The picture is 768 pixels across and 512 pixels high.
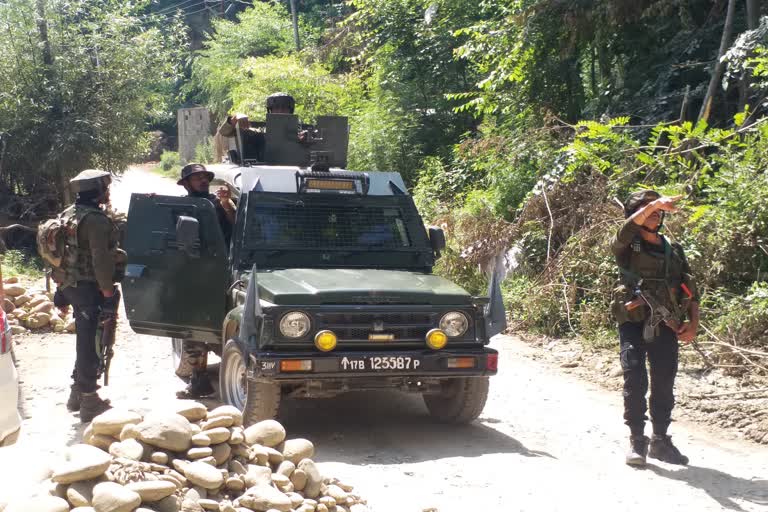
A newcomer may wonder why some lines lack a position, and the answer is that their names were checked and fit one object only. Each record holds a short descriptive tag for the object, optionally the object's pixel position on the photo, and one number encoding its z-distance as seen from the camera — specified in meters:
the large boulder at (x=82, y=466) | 4.36
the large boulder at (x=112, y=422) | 5.08
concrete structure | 39.69
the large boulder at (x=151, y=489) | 4.38
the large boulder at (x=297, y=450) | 5.46
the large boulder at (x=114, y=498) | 4.20
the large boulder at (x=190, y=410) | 5.36
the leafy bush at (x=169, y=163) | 41.47
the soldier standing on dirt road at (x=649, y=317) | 6.27
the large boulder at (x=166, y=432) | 4.92
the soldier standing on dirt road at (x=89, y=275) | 7.33
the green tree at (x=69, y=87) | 16.48
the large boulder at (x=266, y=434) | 5.53
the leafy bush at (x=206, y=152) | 34.72
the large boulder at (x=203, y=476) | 4.79
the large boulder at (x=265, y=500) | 4.82
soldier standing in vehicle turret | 9.52
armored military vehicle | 6.48
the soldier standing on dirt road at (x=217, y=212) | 8.17
